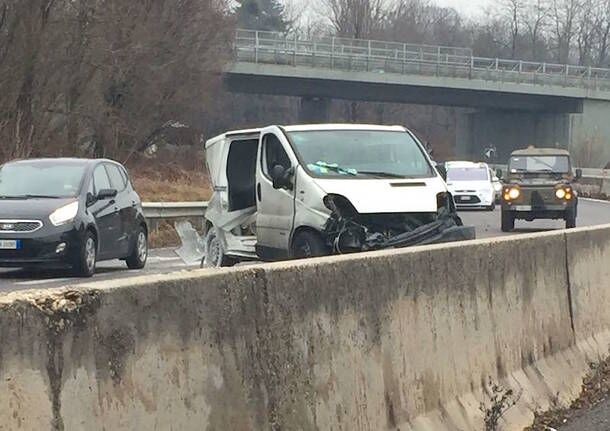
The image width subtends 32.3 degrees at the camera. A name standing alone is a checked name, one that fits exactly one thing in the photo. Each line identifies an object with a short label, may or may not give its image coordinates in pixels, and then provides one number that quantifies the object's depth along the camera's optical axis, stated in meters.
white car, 37.41
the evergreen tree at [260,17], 93.50
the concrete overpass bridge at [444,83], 62.28
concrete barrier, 3.53
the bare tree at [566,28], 112.44
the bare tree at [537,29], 114.69
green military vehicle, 25.06
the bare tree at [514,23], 114.94
